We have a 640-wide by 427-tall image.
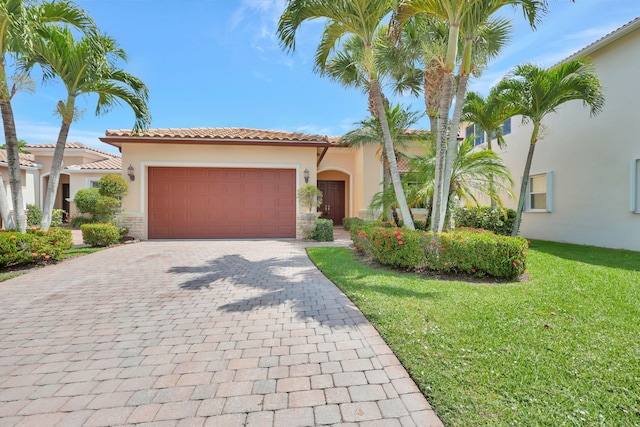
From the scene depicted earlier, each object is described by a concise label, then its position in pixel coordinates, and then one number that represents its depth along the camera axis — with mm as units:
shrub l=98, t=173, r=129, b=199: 9922
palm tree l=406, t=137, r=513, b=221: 6754
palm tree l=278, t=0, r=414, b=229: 5918
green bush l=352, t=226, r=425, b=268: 5926
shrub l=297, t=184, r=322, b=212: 10945
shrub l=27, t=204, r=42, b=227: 13533
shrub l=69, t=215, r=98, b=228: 14748
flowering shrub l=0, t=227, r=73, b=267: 6133
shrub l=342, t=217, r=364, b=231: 12938
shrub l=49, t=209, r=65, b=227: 13778
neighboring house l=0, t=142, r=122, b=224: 15953
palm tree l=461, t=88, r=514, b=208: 9716
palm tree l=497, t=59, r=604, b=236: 8055
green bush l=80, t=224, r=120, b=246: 9227
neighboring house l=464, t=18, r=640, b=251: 8453
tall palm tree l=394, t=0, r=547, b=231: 5406
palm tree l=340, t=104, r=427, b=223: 9859
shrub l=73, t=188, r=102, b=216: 13562
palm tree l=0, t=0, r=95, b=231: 5539
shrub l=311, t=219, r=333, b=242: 11031
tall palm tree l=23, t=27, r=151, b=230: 7043
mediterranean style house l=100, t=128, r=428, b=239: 11086
